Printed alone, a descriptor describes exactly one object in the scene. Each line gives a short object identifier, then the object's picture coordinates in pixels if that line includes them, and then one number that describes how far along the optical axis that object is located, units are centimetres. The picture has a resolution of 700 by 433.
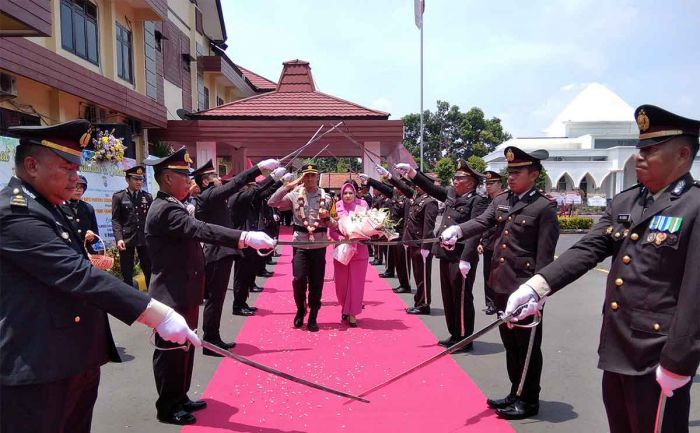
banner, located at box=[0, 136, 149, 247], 810
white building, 4506
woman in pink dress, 638
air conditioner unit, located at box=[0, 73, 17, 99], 798
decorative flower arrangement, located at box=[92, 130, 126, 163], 848
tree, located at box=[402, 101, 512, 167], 6625
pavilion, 1399
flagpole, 2640
